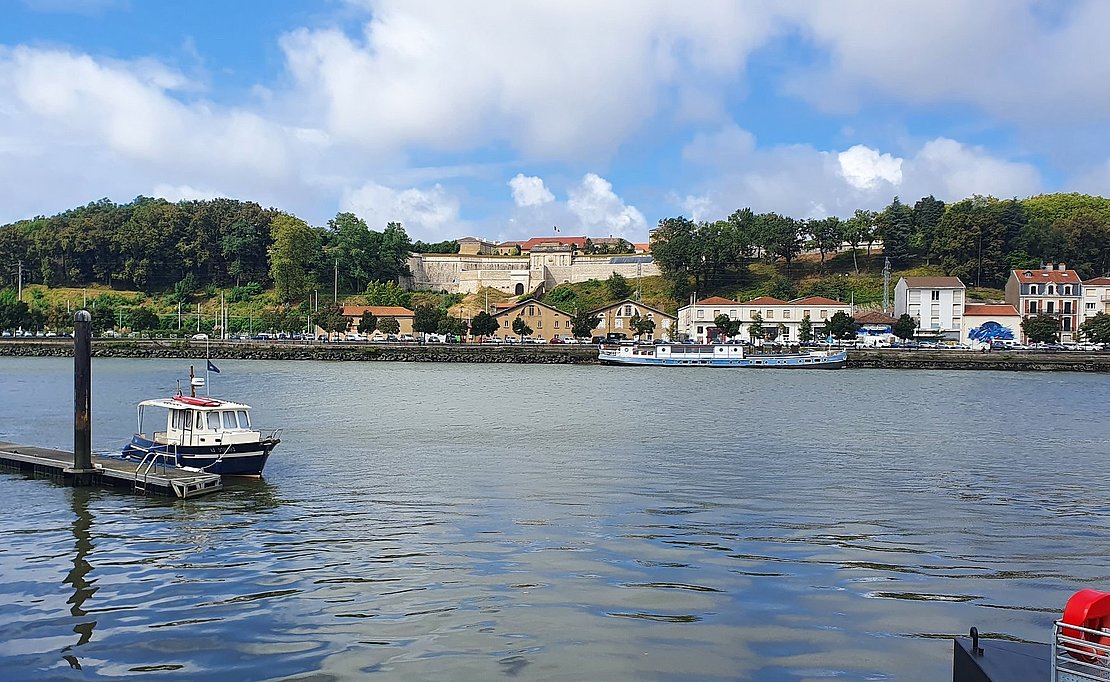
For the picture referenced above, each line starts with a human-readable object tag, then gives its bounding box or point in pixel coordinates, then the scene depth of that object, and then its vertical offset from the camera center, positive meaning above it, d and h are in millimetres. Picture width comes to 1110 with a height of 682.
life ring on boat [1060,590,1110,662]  7613 -2202
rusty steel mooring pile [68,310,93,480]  21094 -1658
